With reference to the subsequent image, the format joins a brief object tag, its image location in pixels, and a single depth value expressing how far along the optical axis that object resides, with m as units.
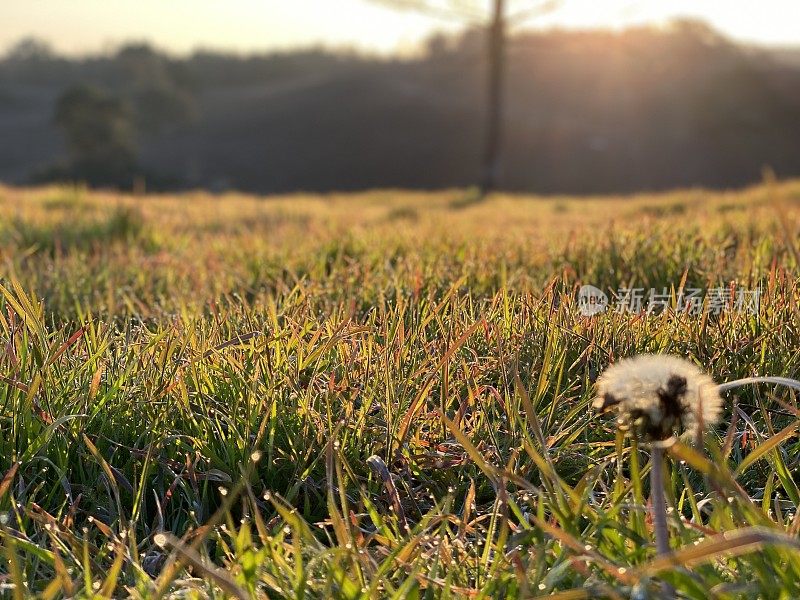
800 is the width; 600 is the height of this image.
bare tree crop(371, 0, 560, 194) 12.33
